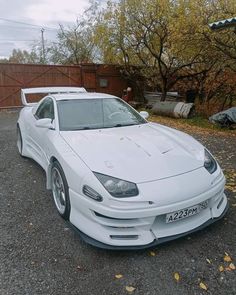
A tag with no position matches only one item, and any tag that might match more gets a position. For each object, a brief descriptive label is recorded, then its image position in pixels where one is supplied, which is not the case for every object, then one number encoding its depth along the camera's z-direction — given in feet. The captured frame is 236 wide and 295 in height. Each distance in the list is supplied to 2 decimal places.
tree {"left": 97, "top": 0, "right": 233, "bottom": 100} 29.32
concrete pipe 34.22
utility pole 70.94
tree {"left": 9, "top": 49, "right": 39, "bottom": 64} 75.51
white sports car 7.73
